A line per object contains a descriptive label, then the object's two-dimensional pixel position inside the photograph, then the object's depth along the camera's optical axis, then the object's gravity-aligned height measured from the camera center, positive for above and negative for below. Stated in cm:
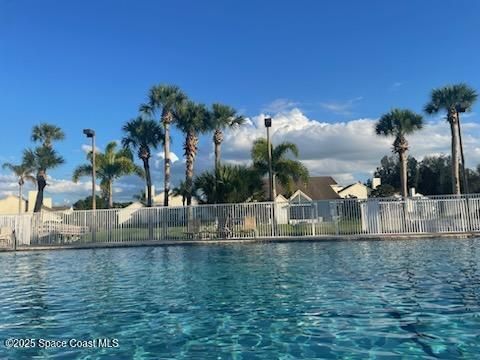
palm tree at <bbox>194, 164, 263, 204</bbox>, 2573 +211
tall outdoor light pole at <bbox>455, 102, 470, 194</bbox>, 2985 +388
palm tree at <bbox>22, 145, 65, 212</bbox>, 3412 +507
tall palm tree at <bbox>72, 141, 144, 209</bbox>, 4053 +540
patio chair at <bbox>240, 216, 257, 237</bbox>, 2434 -19
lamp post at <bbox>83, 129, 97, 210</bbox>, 2716 +552
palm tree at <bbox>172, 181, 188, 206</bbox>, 4741 +402
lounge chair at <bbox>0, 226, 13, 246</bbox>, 2452 -2
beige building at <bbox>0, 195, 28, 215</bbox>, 7144 +462
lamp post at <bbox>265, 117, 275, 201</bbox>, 2653 +333
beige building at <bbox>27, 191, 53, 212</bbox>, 7344 +542
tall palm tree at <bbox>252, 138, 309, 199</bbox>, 3061 +373
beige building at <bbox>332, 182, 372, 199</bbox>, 6131 +365
